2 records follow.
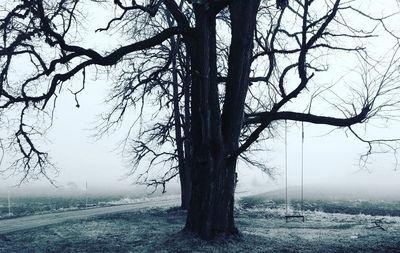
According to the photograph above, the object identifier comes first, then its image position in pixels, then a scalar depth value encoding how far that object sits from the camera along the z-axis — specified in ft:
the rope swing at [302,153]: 39.46
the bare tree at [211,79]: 31.78
